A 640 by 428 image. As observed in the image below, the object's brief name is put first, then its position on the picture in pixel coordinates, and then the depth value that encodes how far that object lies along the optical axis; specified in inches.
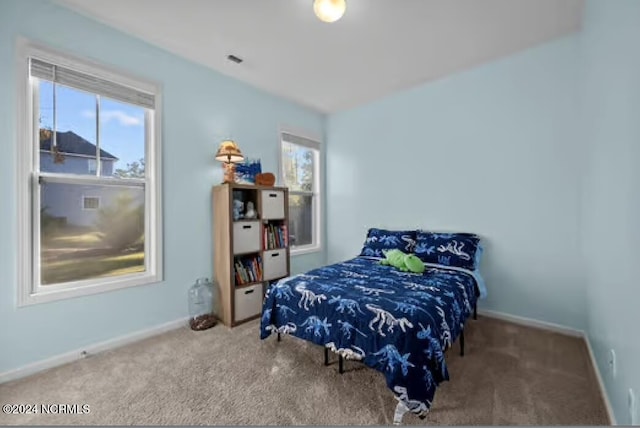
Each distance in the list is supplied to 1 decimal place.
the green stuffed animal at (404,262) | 98.0
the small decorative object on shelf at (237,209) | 112.1
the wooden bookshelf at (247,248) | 106.6
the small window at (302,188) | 150.4
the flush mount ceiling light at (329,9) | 69.6
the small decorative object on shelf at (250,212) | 116.8
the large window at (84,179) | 75.2
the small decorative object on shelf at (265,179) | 121.5
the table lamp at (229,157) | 107.7
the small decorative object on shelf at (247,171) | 119.7
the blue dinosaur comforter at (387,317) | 57.6
